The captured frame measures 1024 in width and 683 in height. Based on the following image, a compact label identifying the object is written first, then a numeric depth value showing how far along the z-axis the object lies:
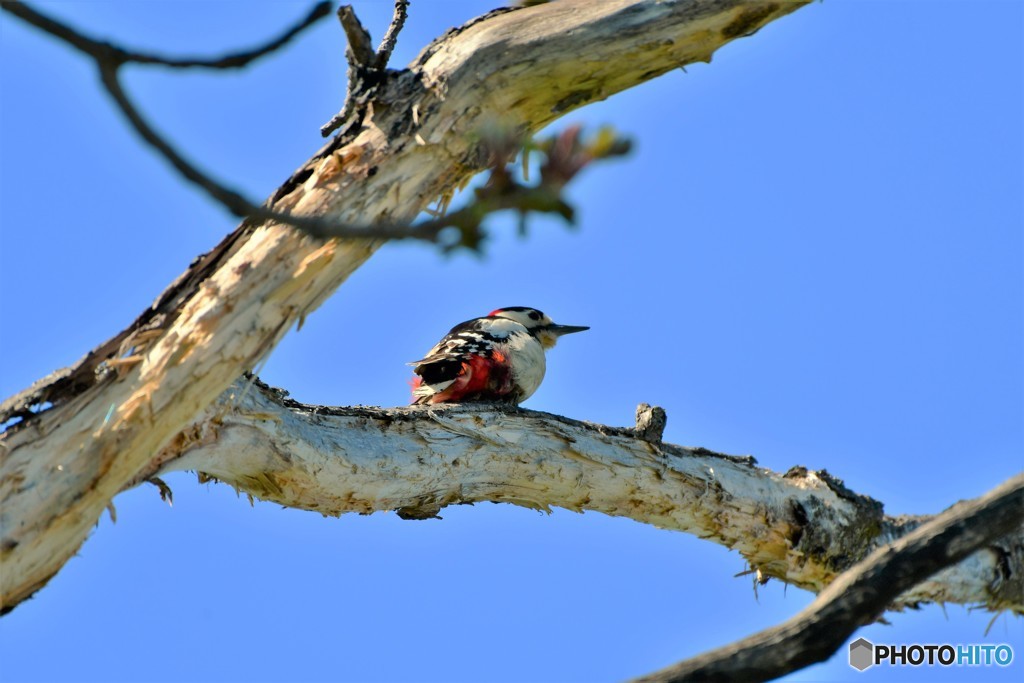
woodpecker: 11.98
